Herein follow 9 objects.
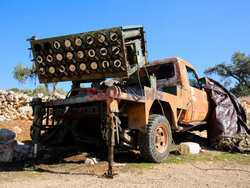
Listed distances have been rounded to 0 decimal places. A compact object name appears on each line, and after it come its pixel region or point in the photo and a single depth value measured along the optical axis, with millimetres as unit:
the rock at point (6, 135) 4871
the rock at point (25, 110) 11298
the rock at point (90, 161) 4386
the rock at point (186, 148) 5434
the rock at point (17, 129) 8109
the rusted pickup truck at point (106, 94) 3924
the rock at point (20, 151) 4988
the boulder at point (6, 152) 4684
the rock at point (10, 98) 12305
